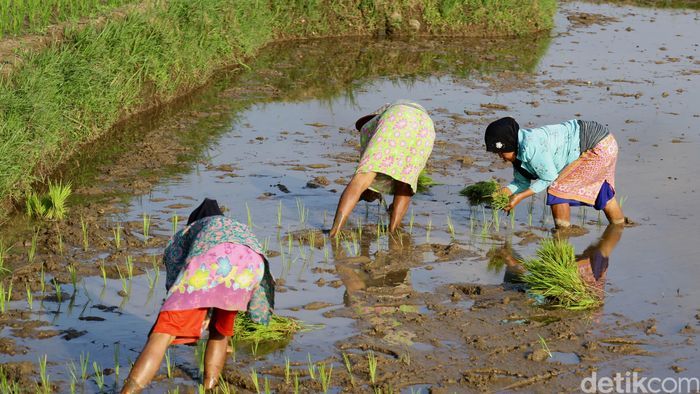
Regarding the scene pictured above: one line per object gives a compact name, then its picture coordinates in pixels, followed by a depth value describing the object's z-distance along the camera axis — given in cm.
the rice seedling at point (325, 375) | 977
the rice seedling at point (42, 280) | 1221
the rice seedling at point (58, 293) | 1195
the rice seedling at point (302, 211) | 1548
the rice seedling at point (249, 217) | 1518
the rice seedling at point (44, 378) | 952
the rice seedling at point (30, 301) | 1170
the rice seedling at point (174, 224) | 1449
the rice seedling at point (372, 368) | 997
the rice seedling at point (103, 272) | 1255
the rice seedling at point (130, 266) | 1266
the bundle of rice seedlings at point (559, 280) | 1209
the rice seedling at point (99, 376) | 971
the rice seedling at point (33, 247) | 1323
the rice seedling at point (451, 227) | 1510
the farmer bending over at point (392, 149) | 1427
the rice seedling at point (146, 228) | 1419
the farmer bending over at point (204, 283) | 881
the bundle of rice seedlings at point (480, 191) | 1641
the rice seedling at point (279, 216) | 1527
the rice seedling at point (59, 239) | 1354
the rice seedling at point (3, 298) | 1142
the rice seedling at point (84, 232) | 1376
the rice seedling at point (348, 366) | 997
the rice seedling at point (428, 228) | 1488
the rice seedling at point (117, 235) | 1384
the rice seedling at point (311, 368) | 1001
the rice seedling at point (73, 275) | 1238
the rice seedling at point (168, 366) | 1002
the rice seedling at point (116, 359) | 990
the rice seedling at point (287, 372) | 997
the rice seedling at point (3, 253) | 1274
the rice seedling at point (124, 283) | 1229
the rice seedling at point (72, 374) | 966
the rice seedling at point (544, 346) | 1059
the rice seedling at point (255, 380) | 962
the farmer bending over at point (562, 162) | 1400
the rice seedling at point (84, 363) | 989
